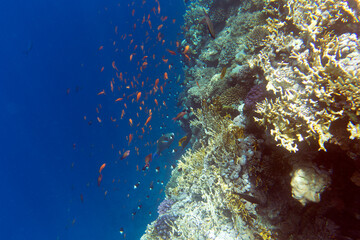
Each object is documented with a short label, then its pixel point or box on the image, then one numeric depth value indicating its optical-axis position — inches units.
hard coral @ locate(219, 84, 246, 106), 221.1
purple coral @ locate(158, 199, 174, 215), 287.7
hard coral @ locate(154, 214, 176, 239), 241.6
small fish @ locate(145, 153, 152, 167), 269.7
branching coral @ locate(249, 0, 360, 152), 94.5
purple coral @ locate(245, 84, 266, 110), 154.9
